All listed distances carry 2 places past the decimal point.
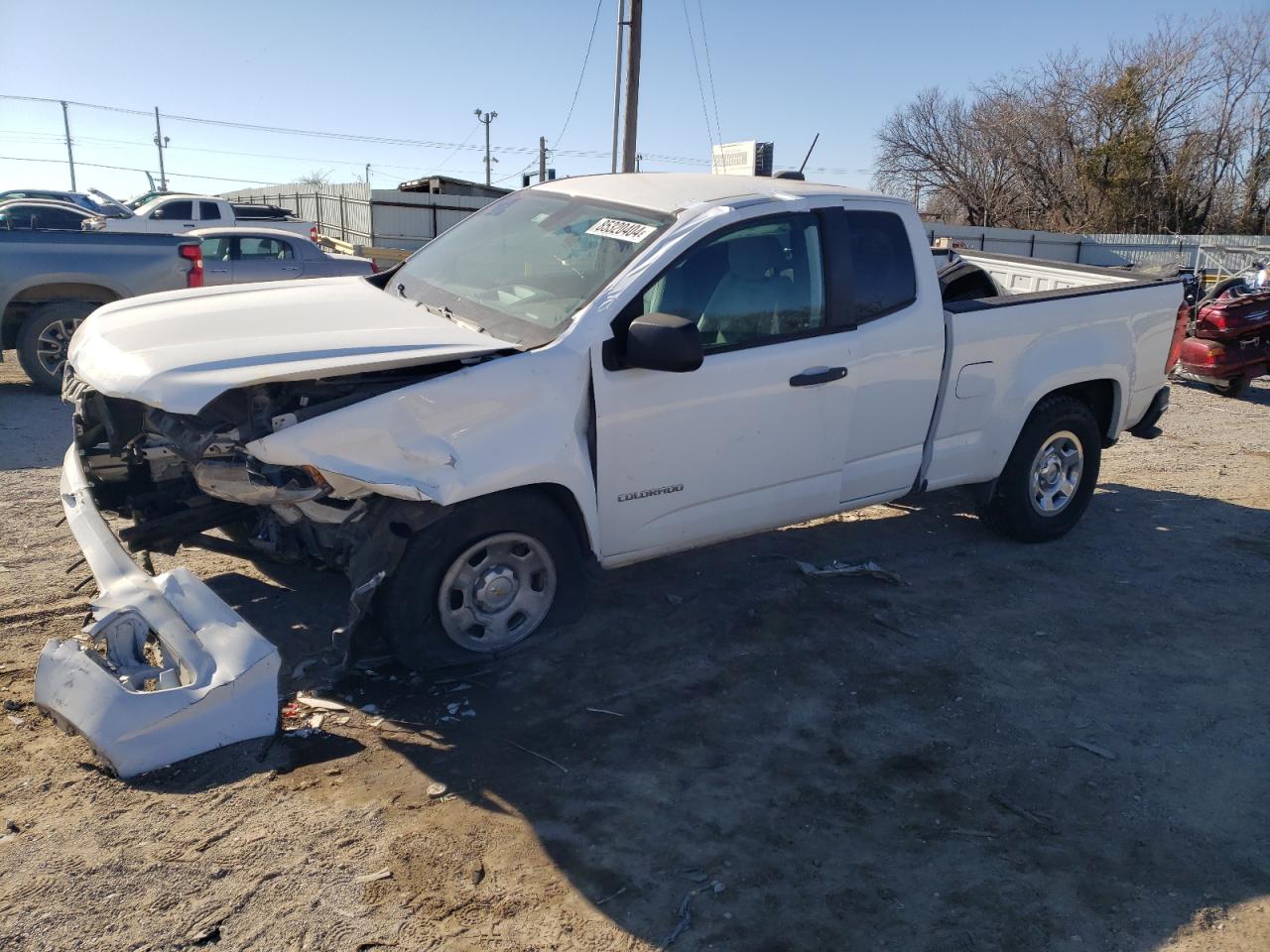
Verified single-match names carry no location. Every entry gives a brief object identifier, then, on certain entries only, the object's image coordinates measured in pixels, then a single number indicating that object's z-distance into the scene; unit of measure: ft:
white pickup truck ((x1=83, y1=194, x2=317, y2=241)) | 74.38
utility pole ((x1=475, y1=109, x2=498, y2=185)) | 215.72
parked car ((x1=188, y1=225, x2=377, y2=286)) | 45.57
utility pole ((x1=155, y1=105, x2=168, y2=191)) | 254.27
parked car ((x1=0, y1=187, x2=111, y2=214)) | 100.38
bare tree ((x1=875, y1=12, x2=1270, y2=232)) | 129.90
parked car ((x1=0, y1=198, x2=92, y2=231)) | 71.82
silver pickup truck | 28.84
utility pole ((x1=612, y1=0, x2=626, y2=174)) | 60.70
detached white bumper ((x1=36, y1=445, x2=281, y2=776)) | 10.76
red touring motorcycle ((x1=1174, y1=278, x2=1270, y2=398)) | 38.47
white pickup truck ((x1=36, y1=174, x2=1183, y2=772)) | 11.70
